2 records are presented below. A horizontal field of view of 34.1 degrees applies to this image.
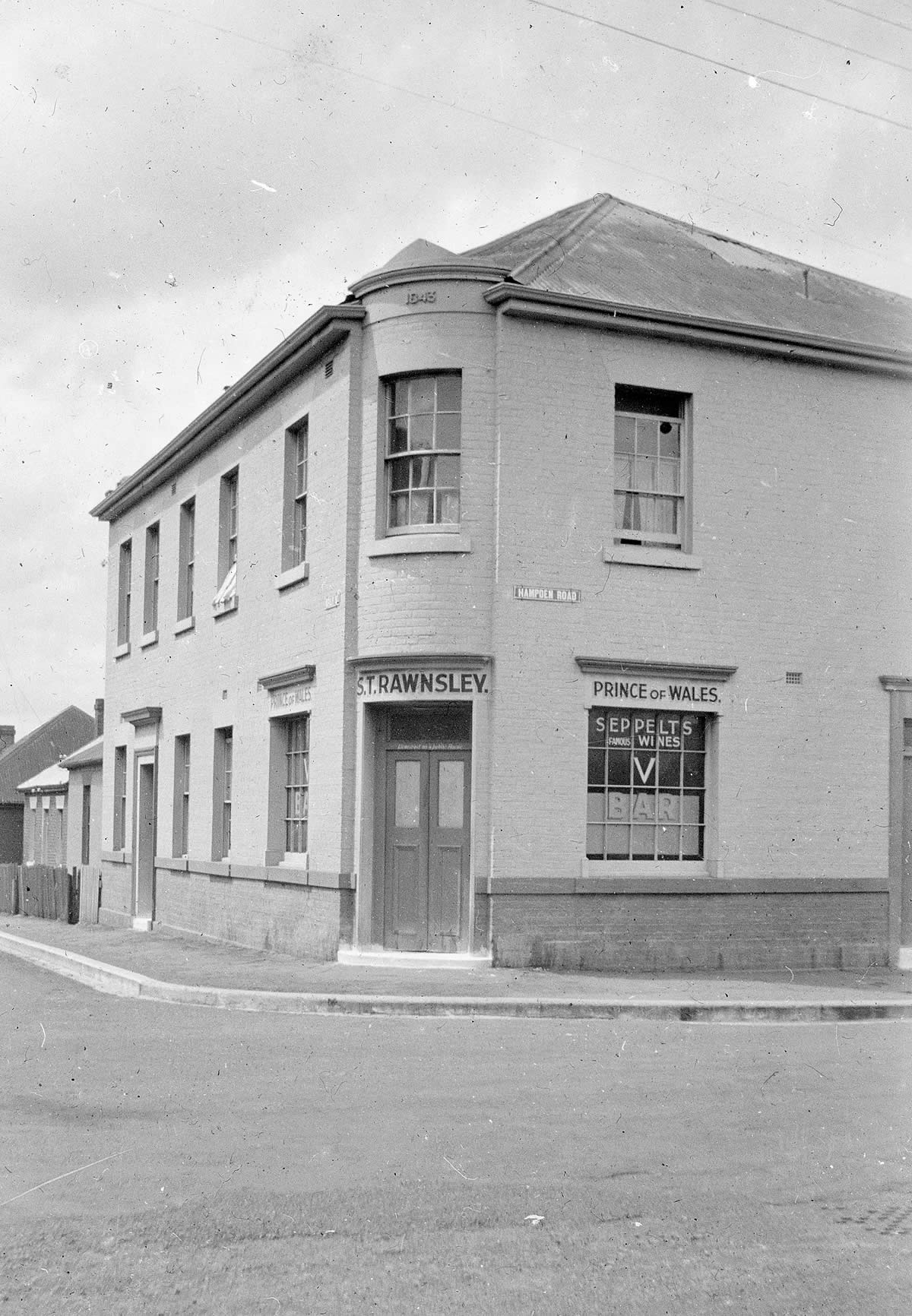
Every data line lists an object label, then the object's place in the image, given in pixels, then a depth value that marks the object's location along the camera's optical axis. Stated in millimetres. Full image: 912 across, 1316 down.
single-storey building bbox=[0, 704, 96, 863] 59469
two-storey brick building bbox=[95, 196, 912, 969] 15914
